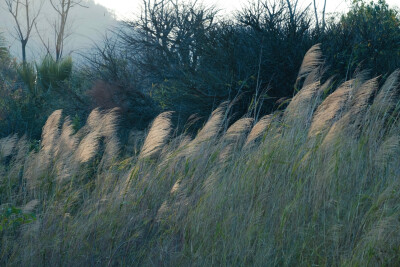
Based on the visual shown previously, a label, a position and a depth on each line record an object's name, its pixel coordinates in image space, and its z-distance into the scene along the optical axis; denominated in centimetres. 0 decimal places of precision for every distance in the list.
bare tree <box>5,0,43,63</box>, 5569
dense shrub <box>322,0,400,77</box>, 1692
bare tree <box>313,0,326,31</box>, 1788
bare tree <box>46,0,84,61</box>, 5909
